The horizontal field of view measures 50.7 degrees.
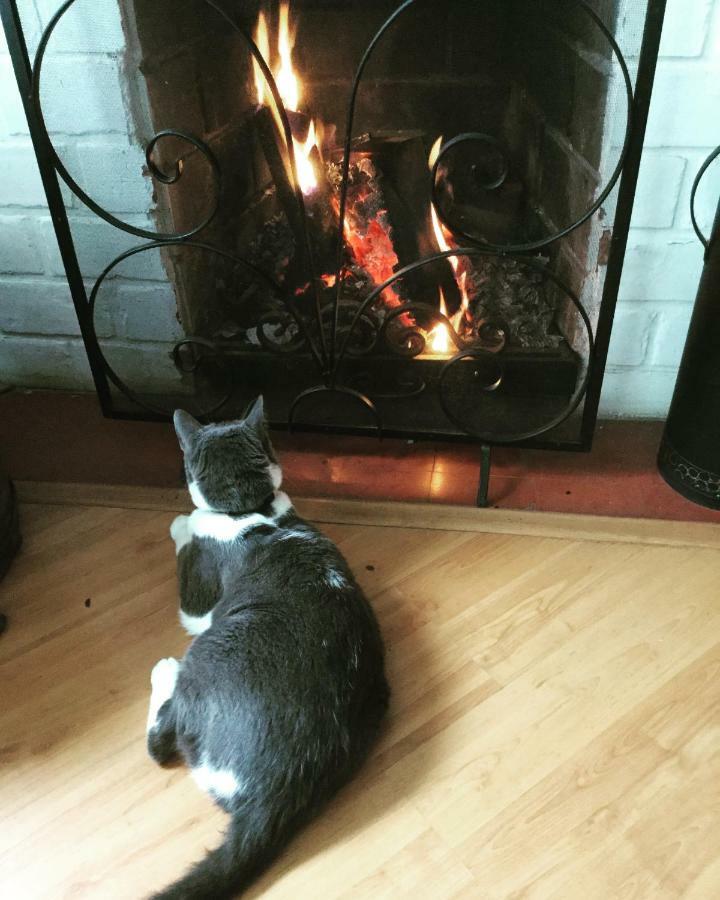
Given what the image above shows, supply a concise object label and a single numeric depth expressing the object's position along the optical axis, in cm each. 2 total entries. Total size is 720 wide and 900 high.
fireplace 129
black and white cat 89
